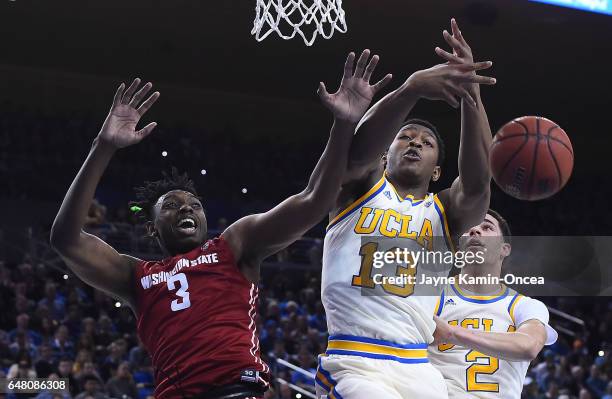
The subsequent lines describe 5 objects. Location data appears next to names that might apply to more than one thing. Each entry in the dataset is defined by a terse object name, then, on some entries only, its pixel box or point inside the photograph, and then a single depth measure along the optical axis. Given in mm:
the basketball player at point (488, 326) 4953
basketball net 6227
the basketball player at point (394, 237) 4191
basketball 4578
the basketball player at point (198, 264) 3736
